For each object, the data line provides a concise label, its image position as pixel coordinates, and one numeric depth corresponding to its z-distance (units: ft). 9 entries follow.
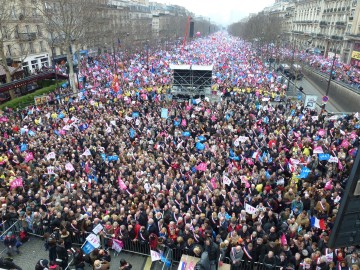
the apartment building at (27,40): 126.31
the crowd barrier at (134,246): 27.96
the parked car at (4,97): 87.52
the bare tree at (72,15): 96.43
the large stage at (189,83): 81.05
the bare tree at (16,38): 125.70
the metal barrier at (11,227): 32.76
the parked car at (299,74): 133.63
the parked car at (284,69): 143.74
